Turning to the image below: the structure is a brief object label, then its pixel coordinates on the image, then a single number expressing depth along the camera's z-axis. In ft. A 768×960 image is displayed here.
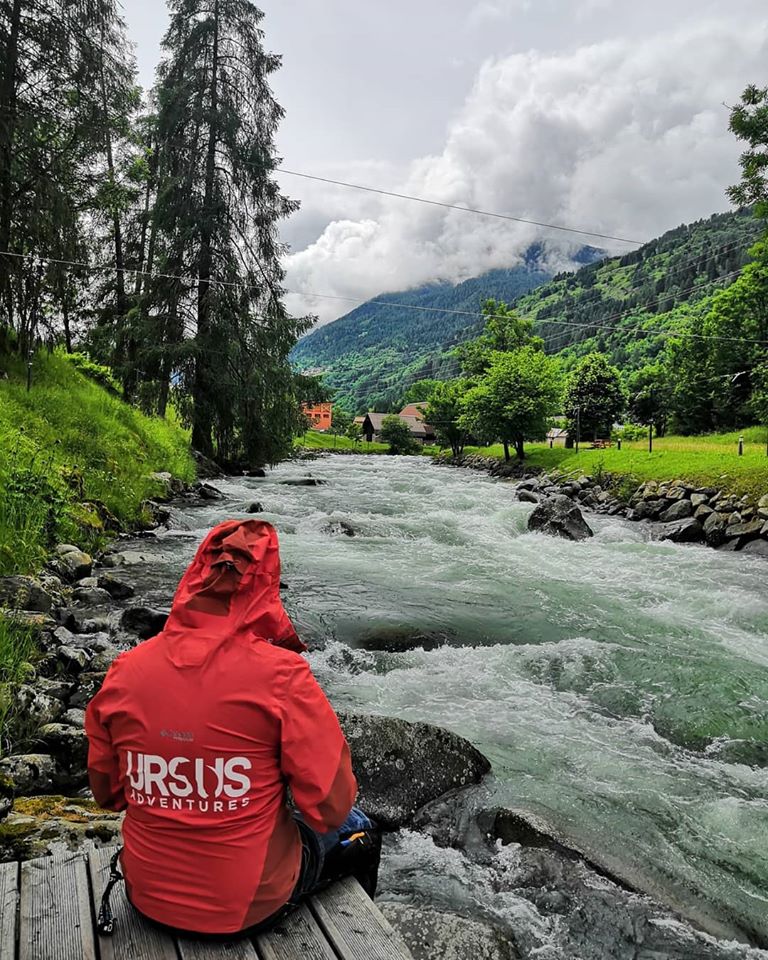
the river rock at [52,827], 9.82
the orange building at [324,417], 392.59
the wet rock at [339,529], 48.38
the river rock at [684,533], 53.52
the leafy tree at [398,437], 278.26
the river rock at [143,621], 23.39
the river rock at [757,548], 47.42
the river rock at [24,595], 21.33
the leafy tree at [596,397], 190.39
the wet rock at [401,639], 25.46
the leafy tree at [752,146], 62.03
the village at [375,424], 352.28
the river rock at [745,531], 49.49
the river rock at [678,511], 58.80
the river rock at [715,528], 51.29
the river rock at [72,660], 18.92
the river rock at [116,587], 28.19
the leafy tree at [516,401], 125.49
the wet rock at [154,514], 45.01
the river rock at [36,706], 15.05
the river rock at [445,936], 10.06
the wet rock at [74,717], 15.83
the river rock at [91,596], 26.48
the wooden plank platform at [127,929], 7.08
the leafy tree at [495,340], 191.01
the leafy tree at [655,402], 185.47
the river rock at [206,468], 77.97
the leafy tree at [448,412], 180.34
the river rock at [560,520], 52.37
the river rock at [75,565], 28.27
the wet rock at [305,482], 84.19
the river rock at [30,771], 12.98
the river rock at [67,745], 14.38
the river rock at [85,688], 17.14
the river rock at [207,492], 60.49
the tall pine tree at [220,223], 76.89
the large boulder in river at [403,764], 14.90
